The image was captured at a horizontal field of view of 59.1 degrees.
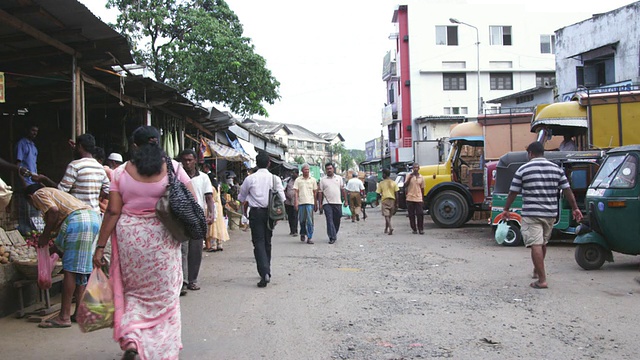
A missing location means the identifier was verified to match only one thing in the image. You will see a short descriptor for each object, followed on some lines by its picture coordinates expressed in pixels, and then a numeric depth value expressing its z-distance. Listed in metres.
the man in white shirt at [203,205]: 7.25
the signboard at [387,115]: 50.12
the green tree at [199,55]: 22.11
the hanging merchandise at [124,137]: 11.84
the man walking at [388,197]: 15.36
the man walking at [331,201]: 13.07
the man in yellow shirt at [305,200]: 13.25
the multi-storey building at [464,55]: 45.22
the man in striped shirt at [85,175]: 5.56
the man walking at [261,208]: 7.60
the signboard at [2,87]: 6.71
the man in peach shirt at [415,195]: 14.64
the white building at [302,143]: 74.69
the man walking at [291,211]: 14.84
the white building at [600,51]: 20.84
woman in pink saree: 3.95
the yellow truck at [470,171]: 15.88
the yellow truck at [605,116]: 11.57
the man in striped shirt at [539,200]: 7.19
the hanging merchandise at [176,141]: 14.41
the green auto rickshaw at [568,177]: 10.82
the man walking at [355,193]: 19.16
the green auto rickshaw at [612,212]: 7.91
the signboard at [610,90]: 11.83
